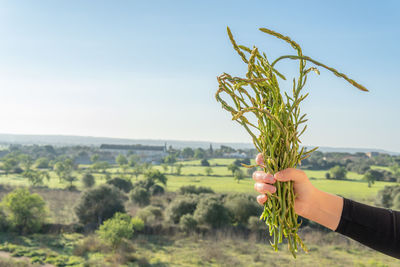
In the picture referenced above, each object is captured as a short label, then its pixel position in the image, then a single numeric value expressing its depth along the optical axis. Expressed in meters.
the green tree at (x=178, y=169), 48.25
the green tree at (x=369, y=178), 34.28
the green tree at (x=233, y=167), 44.88
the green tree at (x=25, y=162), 50.77
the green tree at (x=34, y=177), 37.47
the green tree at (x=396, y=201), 24.20
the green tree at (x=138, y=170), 49.74
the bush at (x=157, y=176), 35.72
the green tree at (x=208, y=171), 45.50
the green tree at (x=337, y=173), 38.81
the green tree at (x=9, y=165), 47.41
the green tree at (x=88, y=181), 37.22
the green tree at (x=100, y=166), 52.09
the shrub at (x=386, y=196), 26.38
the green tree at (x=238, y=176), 39.48
